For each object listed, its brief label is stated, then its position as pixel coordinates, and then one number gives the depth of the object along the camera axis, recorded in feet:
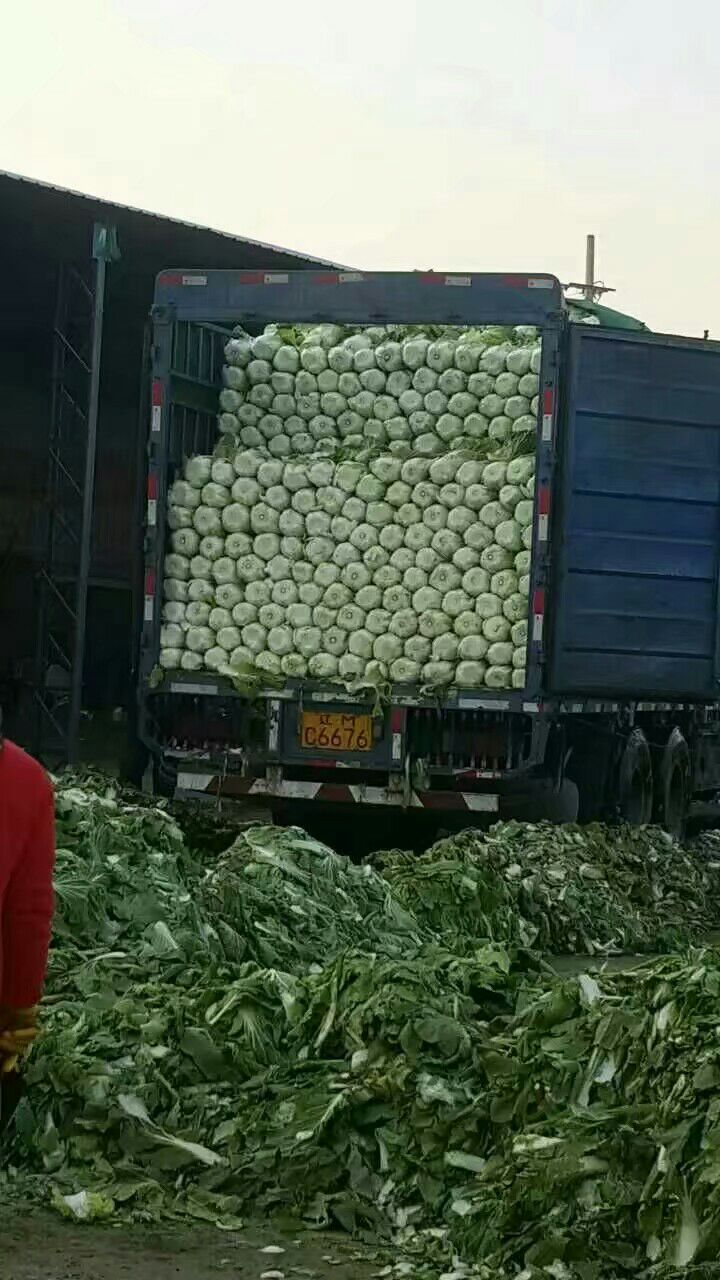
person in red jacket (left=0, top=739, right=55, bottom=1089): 17.13
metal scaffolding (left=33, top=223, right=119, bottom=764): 71.51
